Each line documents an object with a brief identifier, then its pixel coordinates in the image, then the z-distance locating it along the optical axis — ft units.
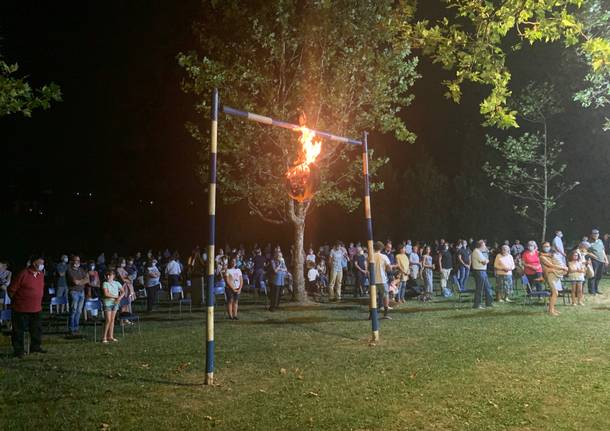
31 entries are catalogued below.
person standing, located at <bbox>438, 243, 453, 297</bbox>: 66.39
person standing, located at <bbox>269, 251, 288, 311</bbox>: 55.01
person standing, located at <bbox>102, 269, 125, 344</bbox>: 38.93
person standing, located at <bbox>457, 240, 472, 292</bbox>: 66.74
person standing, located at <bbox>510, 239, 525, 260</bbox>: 87.74
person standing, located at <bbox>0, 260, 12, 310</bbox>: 50.55
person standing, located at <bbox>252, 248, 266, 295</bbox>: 68.64
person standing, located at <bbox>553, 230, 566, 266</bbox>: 62.18
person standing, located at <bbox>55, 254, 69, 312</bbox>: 56.34
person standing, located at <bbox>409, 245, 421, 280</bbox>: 67.74
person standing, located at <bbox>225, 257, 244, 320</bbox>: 48.06
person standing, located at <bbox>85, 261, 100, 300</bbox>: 48.47
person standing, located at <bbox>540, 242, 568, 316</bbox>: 46.73
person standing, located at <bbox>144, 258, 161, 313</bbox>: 56.65
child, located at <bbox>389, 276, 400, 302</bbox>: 54.52
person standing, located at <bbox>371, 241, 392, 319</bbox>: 46.03
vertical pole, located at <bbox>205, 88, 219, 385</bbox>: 26.27
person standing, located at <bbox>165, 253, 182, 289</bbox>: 65.00
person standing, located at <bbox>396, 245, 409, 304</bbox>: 54.70
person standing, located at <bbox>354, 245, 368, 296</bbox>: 65.83
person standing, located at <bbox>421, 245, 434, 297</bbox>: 63.05
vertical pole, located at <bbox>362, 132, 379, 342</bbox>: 35.83
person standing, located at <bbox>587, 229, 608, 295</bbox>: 62.18
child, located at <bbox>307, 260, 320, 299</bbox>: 69.31
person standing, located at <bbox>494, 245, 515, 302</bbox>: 54.85
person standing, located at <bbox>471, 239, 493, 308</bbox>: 51.47
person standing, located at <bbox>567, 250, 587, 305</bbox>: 52.95
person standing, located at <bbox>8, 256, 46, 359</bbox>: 34.73
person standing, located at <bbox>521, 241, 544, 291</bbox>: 56.24
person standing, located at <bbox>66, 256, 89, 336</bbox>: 43.98
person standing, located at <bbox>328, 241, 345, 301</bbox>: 65.51
